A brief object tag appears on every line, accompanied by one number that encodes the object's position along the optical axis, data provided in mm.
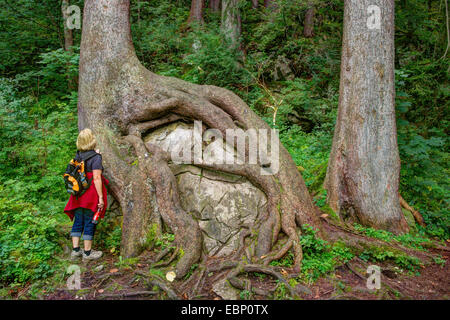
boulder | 4801
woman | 4594
